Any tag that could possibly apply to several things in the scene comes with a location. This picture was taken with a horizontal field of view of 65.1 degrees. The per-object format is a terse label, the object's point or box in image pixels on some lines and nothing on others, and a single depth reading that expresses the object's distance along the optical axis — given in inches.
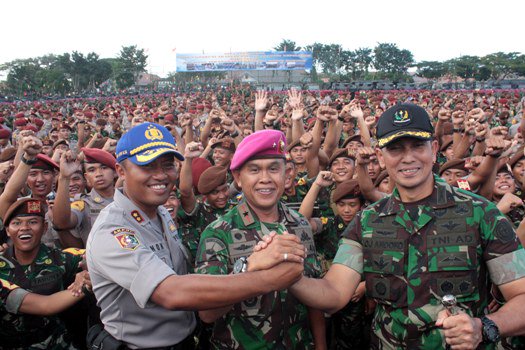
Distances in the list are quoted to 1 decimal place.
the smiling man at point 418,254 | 71.9
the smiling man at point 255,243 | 82.0
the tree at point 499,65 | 2094.0
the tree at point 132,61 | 2381.9
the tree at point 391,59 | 2647.6
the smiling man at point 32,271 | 107.4
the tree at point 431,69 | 2263.8
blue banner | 1990.7
